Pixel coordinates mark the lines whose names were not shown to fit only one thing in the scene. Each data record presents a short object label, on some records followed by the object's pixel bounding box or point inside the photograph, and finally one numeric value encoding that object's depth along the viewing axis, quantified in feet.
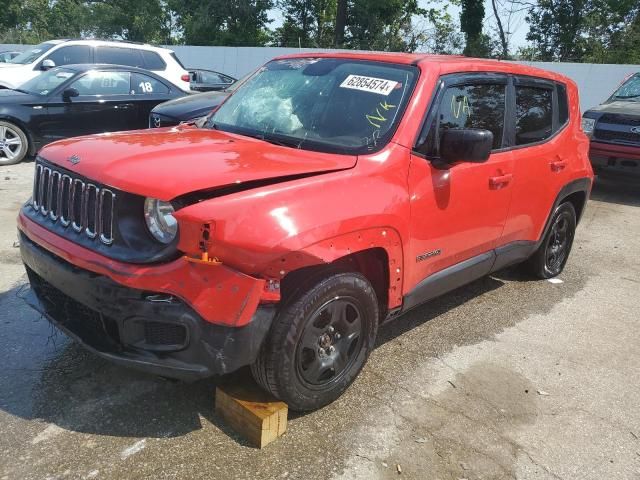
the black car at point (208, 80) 46.44
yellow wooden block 8.71
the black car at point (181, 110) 24.79
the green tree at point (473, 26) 85.46
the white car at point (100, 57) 36.91
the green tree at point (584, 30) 78.91
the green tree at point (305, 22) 115.48
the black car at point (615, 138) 28.09
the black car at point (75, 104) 27.81
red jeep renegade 7.89
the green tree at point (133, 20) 136.05
